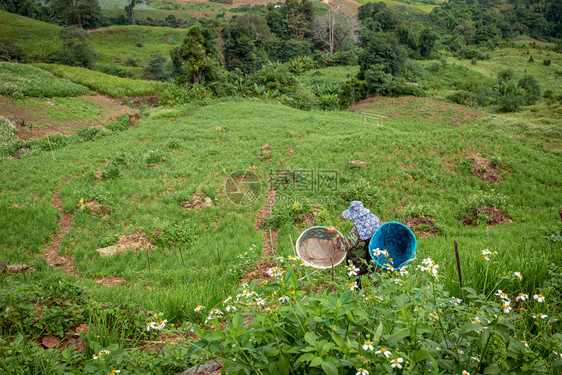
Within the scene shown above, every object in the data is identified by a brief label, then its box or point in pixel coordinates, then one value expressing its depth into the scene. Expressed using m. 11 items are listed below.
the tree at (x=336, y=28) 39.31
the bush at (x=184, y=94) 18.72
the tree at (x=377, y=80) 21.31
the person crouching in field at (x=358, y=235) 3.76
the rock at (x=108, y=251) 6.15
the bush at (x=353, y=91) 21.98
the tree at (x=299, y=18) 40.19
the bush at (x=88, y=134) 13.08
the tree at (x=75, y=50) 23.48
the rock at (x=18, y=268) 5.03
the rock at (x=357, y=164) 9.80
